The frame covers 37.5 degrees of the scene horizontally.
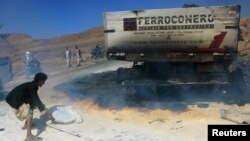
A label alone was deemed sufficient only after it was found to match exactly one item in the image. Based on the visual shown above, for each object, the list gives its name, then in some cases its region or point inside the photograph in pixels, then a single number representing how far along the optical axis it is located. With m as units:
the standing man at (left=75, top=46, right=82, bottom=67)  23.09
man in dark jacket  7.83
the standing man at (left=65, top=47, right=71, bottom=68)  22.14
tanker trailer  9.84
